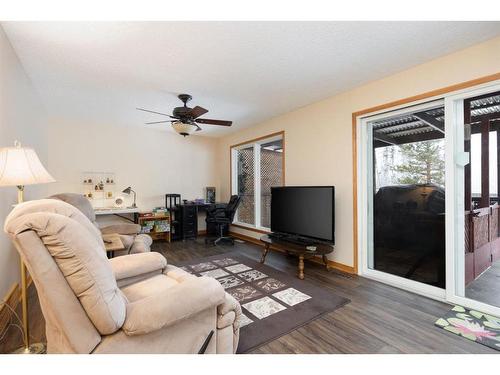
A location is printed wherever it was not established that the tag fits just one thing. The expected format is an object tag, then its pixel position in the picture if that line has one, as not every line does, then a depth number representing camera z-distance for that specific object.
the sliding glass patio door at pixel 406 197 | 2.46
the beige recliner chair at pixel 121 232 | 2.60
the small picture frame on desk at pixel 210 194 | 5.69
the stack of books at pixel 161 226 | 4.78
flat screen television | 3.07
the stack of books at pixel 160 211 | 4.76
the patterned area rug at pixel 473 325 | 1.73
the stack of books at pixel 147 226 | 4.64
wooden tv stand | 2.92
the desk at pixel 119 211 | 4.19
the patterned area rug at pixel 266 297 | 1.87
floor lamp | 1.49
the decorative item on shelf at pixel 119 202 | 4.60
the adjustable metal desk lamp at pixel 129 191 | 4.68
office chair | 4.75
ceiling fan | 3.08
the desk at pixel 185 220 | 5.00
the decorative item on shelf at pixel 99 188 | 4.46
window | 4.55
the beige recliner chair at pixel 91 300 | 0.94
